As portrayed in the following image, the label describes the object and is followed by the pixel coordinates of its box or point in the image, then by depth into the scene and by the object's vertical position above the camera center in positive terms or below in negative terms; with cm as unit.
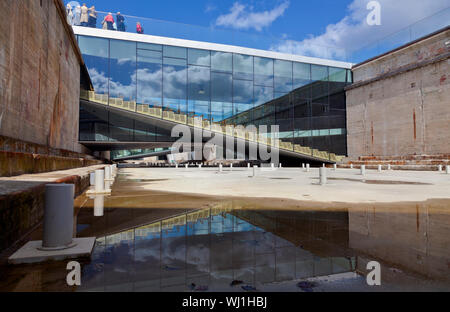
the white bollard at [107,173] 1250 -45
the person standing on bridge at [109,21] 3206 +1674
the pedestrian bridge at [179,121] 3088 +484
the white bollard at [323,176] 1042 -55
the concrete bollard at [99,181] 794 -52
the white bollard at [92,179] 946 -56
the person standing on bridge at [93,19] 3191 +1692
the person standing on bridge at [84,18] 3158 +1691
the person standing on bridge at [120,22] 3241 +1679
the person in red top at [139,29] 3312 +1628
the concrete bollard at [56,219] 294 -60
